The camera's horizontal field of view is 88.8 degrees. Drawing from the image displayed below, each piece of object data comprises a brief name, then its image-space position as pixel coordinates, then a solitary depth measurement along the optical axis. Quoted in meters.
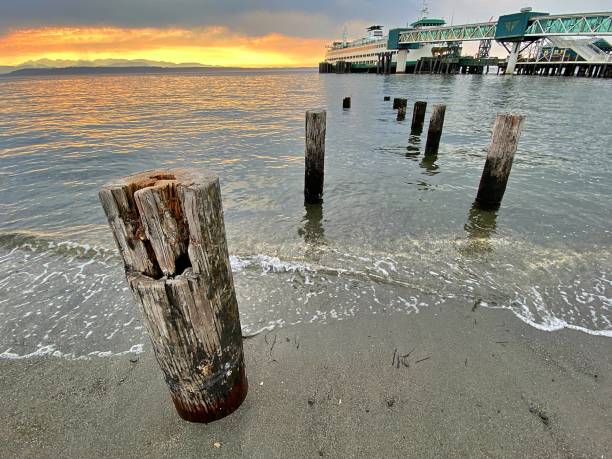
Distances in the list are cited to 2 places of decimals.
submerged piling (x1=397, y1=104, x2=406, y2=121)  17.44
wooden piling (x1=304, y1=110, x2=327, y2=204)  6.71
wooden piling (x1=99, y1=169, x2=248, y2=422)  1.61
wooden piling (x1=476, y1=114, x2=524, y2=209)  6.05
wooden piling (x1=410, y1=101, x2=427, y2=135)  13.99
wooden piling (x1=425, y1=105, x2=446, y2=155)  10.91
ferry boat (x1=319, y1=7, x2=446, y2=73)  80.00
